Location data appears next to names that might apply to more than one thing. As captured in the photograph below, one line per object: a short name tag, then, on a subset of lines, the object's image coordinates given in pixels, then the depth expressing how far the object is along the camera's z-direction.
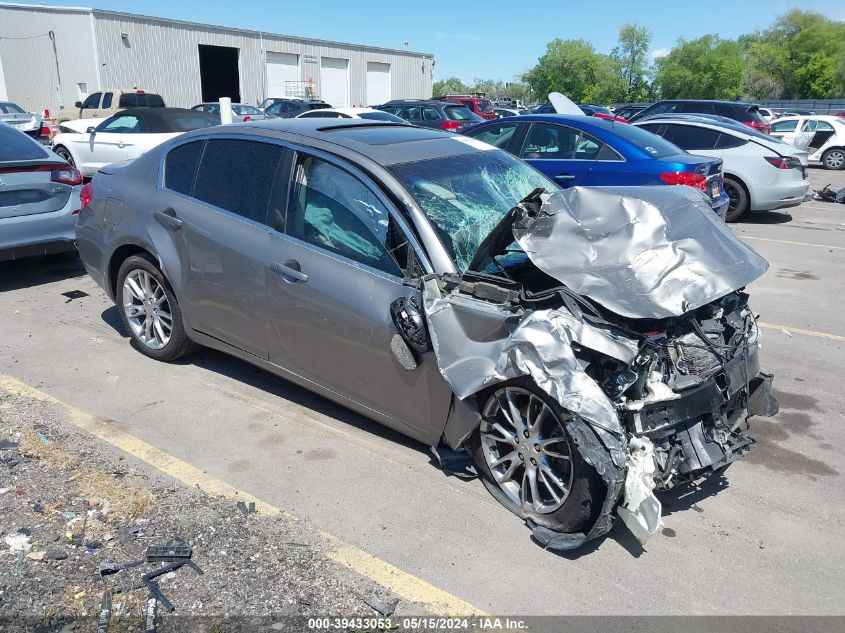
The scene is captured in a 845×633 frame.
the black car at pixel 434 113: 19.23
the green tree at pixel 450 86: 130.50
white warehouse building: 34.44
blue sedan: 8.52
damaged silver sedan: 3.14
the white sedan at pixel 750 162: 11.56
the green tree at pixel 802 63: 67.19
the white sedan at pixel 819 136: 20.86
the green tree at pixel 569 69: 75.31
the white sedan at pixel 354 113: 15.84
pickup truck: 22.50
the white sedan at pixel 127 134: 12.11
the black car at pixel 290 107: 22.57
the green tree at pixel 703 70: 64.44
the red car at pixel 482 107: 26.22
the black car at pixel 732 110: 18.03
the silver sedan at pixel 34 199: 6.91
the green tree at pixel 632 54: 74.88
